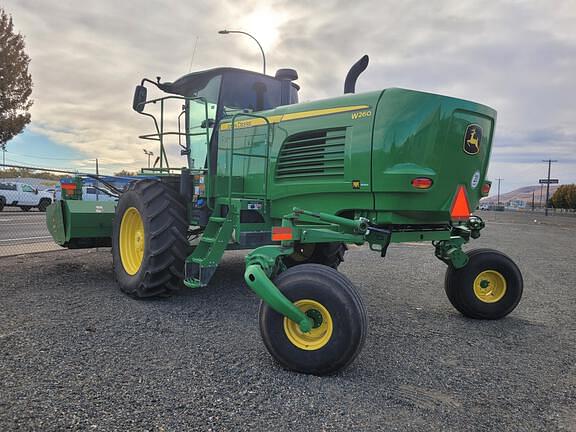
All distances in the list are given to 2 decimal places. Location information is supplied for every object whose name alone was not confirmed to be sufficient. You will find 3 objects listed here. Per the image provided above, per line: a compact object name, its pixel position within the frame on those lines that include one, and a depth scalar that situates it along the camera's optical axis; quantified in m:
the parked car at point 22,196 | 22.41
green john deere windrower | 3.21
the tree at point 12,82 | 22.36
